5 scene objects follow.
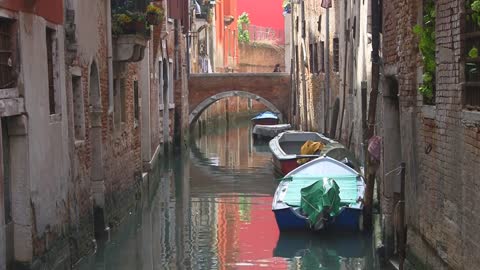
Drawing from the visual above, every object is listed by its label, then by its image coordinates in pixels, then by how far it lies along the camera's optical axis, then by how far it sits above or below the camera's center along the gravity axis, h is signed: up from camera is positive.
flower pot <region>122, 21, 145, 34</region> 14.31 +0.90
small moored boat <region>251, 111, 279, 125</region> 37.53 -1.65
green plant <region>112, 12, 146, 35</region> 14.23 +0.97
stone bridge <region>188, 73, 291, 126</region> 33.97 -0.29
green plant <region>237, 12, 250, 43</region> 57.15 +3.44
